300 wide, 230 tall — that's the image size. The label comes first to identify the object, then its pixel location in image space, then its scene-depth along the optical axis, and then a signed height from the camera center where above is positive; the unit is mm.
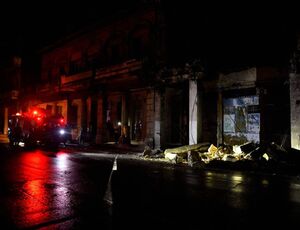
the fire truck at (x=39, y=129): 20078 -610
